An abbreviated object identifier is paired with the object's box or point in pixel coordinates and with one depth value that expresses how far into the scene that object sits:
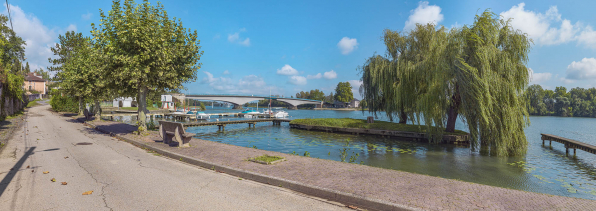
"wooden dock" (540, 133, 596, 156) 16.51
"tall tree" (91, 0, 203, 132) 14.01
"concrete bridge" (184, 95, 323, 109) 87.69
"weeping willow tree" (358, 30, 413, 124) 25.19
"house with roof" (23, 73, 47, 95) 97.10
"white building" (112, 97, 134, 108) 79.19
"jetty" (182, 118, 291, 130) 32.24
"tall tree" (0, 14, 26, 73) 38.32
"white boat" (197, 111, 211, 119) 49.45
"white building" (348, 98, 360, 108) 152.34
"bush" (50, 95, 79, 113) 42.73
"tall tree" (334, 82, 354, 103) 139.12
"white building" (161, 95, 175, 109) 61.05
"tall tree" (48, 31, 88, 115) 29.66
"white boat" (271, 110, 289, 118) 56.44
